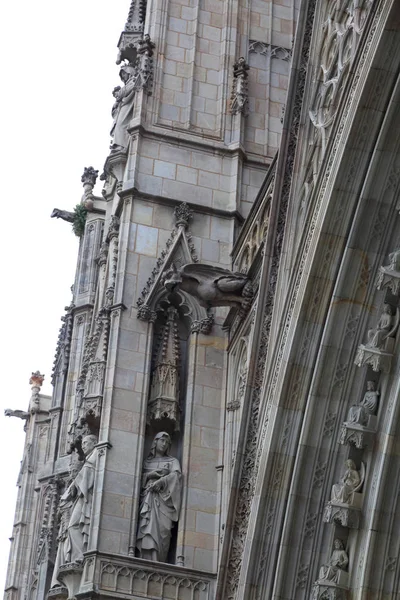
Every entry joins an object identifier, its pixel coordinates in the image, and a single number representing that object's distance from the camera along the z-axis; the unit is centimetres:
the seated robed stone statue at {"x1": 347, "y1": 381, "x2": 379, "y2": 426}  1585
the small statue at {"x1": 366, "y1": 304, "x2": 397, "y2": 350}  1580
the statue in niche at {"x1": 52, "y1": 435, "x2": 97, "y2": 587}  1858
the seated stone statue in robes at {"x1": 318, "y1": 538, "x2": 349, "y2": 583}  1572
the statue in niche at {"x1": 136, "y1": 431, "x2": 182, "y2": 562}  1855
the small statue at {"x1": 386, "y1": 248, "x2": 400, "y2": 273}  1579
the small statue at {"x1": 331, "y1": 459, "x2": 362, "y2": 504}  1577
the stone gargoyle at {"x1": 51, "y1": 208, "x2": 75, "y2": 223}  3200
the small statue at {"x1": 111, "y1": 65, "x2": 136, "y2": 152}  2283
